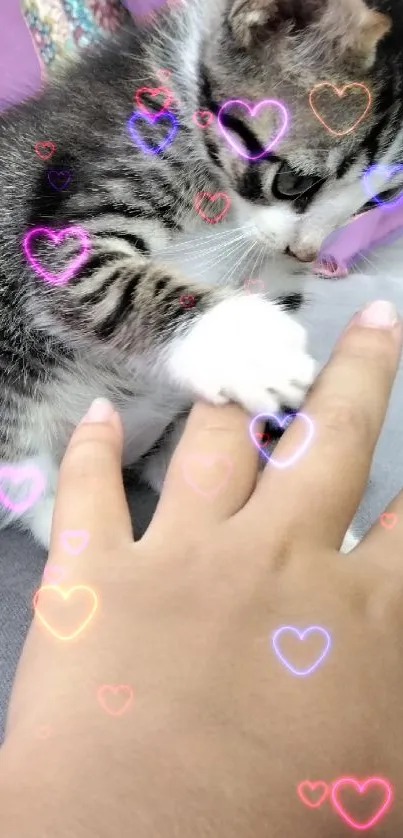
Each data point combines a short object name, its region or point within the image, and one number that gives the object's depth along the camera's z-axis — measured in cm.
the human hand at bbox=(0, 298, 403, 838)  9
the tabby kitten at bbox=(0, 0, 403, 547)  16
